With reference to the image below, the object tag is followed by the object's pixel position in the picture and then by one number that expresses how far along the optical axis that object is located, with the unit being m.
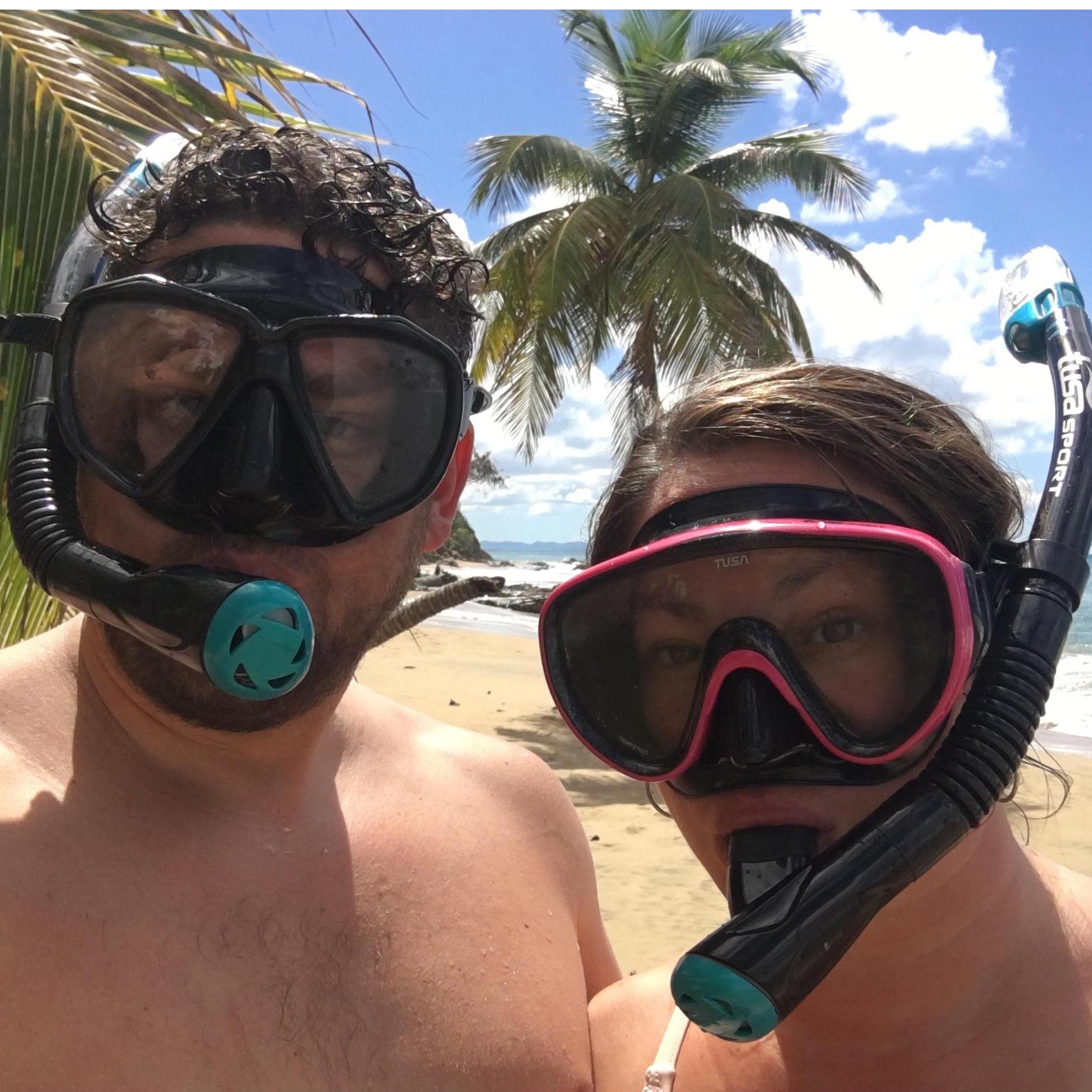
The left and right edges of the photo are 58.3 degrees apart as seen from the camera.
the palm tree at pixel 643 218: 11.62
